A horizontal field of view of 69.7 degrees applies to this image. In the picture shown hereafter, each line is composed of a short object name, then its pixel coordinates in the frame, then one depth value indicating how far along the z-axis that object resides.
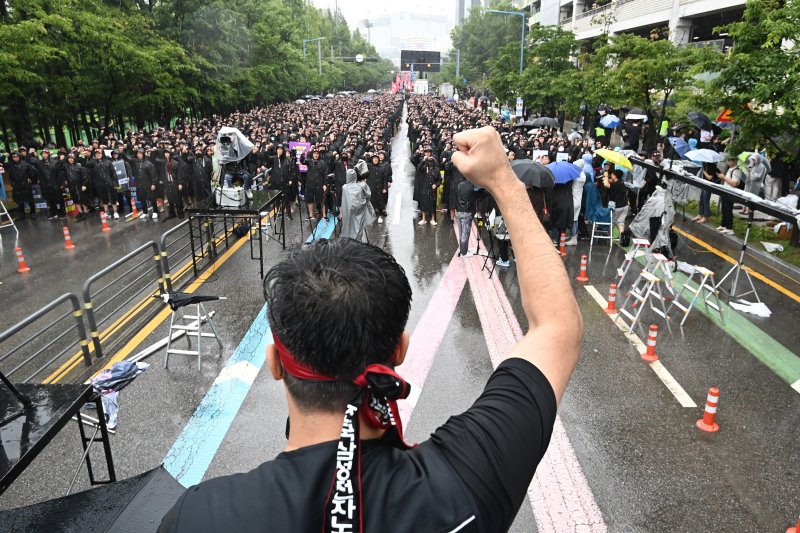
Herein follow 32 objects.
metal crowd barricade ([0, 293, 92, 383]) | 6.73
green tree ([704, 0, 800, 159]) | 10.86
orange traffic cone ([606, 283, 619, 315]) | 9.21
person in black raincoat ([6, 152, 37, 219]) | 15.48
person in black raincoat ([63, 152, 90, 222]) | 15.55
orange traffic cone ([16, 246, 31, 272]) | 11.47
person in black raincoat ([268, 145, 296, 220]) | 15.23
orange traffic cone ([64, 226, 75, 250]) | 12.99
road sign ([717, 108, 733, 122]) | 13.28
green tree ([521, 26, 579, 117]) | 29.34
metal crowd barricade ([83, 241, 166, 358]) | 7.43
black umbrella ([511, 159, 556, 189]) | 9.67
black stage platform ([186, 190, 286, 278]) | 10.51
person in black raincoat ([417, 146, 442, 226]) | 14.94
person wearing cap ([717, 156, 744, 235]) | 13.43
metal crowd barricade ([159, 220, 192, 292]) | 9.27
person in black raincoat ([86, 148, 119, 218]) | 15.62
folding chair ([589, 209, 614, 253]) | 12.51
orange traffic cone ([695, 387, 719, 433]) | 5.99
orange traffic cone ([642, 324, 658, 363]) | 7.43
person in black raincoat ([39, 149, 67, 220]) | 15.58
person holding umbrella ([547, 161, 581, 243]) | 12.08
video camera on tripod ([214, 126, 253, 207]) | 11.05
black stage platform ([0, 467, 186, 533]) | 2.60
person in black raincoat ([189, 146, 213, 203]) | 15.67
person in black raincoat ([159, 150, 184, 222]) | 15.54
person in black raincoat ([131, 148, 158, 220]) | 15.41
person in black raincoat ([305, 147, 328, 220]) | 14.47
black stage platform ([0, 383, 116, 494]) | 3.11
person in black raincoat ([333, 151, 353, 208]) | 14.60
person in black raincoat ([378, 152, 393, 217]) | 15.20
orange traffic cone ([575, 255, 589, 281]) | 10.82
